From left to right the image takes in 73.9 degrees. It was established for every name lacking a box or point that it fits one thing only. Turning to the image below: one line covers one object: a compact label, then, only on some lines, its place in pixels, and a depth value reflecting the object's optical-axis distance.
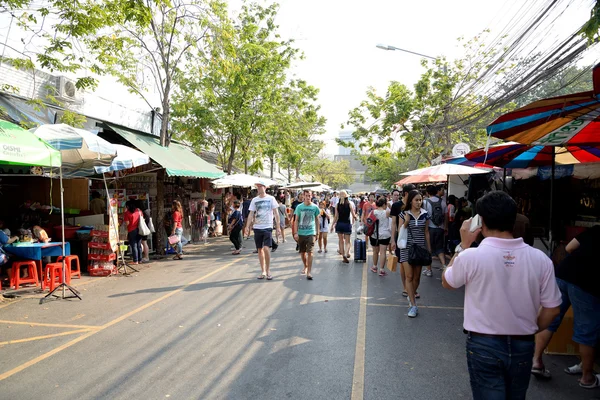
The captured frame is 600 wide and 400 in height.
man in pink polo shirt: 2.28
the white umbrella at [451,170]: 8.80
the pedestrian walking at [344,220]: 10.33
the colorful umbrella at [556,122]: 3.65
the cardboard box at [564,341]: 4.55
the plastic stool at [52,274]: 7.23
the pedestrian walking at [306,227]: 8.34
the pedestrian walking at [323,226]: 11.80
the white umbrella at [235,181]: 14.55
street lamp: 14.97
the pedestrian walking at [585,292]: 3.62
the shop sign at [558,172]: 8.50
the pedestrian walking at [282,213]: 15.41
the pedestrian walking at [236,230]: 11.88
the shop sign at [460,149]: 11.83
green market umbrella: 5.57
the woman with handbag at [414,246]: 5.83
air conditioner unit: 11.06
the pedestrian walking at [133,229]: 9.93
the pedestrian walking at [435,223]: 8.94
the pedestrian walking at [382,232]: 8.92
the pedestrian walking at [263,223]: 8.20
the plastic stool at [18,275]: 7.47
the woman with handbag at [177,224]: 11.07
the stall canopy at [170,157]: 11.14
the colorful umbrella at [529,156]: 7.06
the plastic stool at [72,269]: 7.78
